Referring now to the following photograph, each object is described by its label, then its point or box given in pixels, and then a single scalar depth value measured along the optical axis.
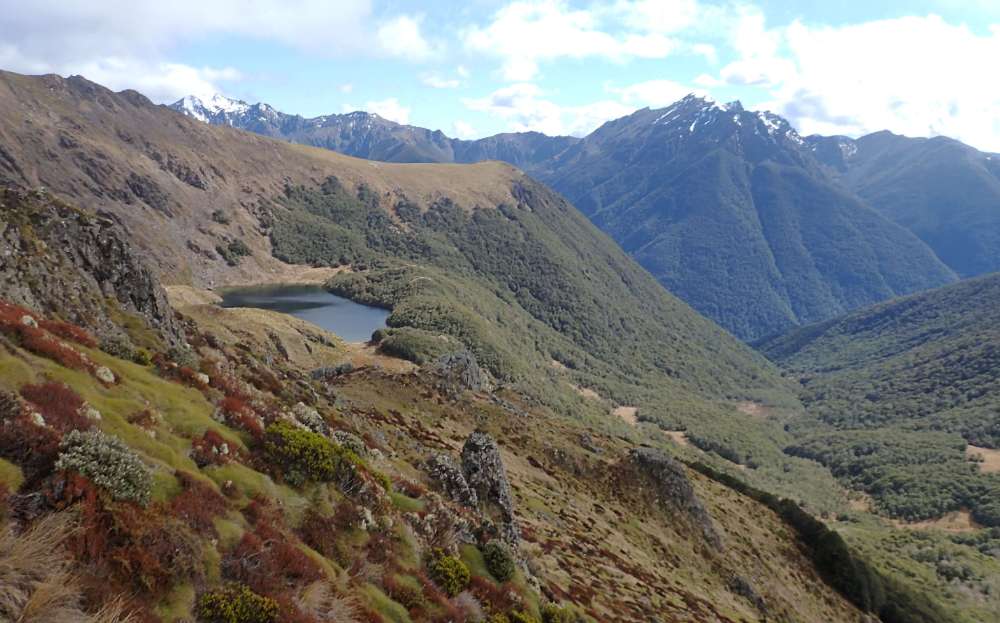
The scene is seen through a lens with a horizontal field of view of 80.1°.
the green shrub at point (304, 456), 20.20
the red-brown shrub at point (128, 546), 11.73
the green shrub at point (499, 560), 23.80
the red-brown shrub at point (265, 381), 31.78
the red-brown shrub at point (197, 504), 14.45
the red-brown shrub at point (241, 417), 21.39
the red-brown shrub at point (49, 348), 17.77
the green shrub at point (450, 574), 20.19
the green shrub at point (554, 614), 23.47
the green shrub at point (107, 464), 13.02
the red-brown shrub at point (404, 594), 17.72
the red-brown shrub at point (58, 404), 14.27
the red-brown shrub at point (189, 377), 23.89
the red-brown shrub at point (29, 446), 12.54
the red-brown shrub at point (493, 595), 21.05
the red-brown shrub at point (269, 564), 14.13
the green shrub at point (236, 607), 12.66
